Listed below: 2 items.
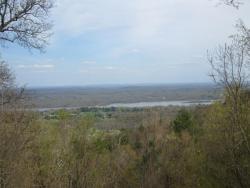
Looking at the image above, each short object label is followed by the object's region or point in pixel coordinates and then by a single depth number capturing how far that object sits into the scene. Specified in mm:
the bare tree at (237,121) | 7662
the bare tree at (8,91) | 5207
